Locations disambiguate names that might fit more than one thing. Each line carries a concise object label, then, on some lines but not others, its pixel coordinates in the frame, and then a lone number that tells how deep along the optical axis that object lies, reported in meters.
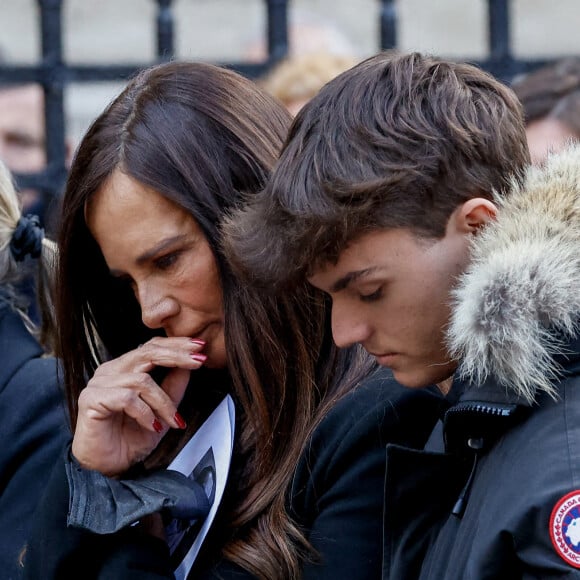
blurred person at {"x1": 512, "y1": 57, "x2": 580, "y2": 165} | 7.79
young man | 3.48
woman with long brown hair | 4.44
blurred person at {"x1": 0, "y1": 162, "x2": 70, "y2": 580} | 5.65
